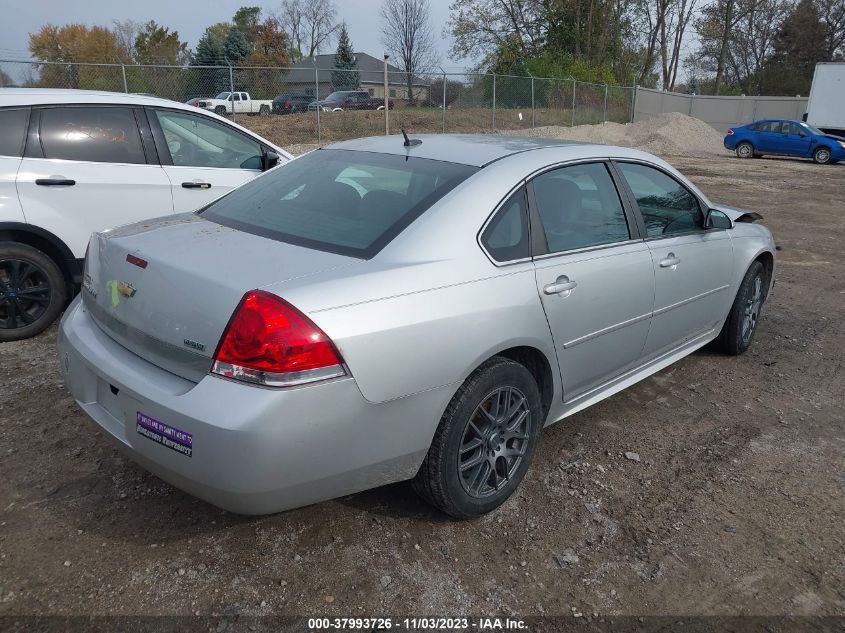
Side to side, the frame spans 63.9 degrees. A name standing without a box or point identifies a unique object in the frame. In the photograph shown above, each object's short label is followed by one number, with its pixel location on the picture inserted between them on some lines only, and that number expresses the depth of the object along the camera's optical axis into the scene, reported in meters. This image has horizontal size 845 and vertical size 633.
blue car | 25.27
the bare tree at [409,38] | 68.25
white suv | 4.72
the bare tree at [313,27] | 79.50
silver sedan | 2.26
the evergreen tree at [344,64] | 22.66
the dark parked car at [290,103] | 20.00
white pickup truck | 17.16
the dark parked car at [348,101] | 22.34
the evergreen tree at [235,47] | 57.91
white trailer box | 26.77
